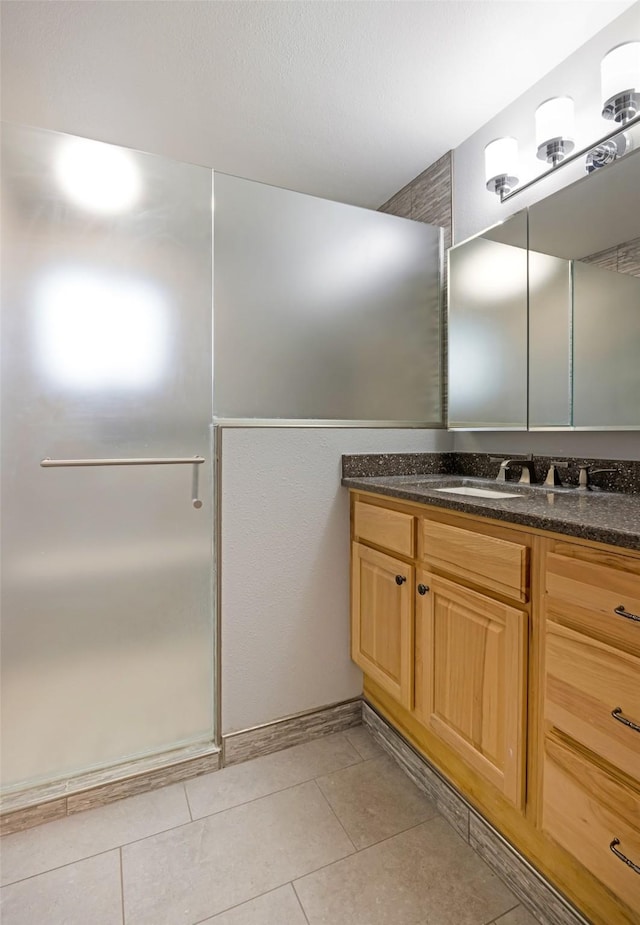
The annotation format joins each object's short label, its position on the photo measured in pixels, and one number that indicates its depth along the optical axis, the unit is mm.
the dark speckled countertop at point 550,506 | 949
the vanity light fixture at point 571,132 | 1374
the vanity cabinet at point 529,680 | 912
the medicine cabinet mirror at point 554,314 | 1474
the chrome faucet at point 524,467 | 1788
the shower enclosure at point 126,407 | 1412
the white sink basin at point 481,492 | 1691
